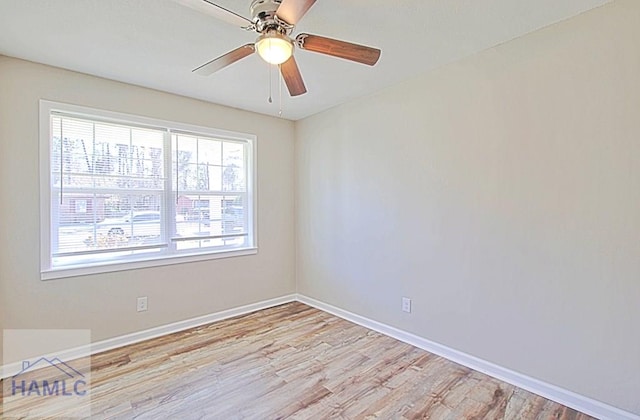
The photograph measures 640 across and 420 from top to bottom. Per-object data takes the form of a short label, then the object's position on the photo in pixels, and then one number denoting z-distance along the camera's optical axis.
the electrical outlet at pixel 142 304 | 3.09
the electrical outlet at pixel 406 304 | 3.00
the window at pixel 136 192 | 2.71
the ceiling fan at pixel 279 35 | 1.49
